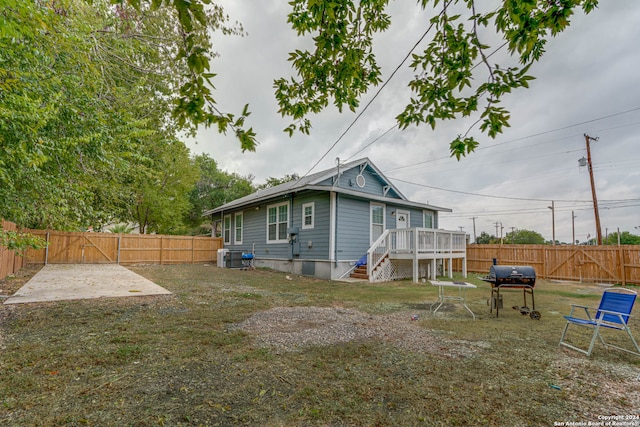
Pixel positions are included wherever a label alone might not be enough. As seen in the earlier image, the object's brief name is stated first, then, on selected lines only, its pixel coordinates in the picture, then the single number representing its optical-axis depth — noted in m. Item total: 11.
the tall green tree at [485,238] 45.16
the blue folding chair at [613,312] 3.45
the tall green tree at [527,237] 51.91
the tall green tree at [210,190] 29.52
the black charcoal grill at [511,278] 5.38
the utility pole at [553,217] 27.16
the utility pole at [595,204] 15.73
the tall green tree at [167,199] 21.25
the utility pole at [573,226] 33.98
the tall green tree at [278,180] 32.53
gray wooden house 10.88
